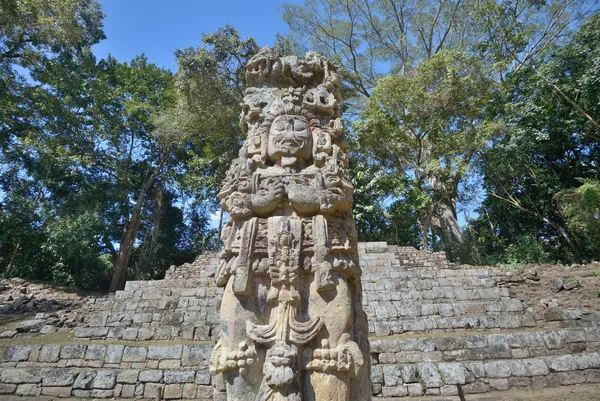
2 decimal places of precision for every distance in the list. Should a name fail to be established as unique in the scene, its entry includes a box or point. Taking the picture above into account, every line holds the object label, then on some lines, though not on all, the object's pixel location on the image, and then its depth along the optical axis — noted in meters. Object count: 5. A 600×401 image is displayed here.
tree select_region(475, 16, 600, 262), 11.77
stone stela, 2.80
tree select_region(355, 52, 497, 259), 14.21
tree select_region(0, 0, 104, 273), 13.54
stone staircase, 5.05
